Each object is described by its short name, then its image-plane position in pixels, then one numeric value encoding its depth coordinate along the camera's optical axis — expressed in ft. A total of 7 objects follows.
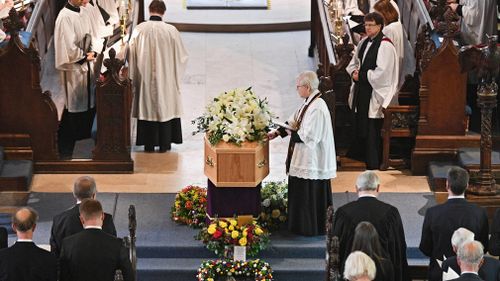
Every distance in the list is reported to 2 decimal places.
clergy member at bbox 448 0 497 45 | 55.72
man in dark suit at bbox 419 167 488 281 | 38.91
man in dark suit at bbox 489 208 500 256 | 38.68
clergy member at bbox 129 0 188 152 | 53.93
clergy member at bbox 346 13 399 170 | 51.19
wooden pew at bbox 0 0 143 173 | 50.49
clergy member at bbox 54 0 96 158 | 53.16
